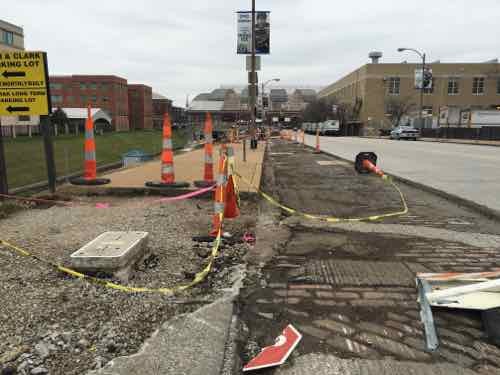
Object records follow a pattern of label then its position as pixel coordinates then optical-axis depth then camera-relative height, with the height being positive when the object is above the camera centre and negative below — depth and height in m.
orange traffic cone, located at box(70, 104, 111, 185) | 7.60 -0.83
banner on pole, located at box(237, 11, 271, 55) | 16.36 +3.48
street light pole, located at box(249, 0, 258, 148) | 15.53 +1.48
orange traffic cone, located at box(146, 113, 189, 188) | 7.52 -0.85
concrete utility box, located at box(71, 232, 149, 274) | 3.57 -1.19
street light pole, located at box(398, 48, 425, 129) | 43.44 +7.40
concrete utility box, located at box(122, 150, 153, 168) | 13.42 -1.22
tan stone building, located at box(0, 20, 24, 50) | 56.67 +11.55
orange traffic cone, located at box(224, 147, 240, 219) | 5.93 -1.12
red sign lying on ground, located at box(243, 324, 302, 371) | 2.47 -1.43
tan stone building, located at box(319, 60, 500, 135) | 78.44 +6.75
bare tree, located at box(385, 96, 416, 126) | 75.31 +2.89
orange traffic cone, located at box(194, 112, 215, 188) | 7.84 -0.78
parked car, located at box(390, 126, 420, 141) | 44.59 -1.07
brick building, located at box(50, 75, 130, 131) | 98.62 +6.49
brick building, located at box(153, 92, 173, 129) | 125.69 +3.47
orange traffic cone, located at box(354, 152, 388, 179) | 11.38 -1.05
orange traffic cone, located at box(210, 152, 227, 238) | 4.93 -1.02
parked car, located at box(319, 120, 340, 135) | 65.96 -0.91
